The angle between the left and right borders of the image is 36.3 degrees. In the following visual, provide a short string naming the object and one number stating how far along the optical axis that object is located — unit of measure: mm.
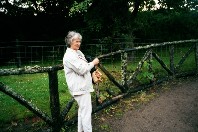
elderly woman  5020
